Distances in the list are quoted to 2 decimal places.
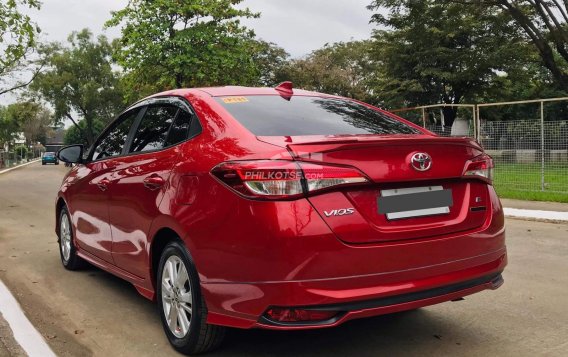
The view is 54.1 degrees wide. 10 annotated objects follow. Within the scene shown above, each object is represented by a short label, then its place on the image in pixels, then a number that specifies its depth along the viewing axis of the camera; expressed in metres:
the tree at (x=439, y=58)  34.50
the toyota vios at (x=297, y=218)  2.83
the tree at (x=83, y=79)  52.09
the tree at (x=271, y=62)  44.69
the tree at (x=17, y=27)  17.19
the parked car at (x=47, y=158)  60.19
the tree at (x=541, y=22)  22.38
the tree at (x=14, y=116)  51.00
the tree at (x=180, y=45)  23.94
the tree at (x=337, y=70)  46.03
